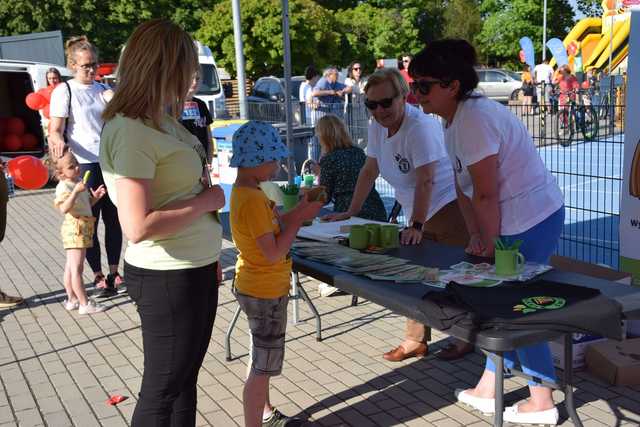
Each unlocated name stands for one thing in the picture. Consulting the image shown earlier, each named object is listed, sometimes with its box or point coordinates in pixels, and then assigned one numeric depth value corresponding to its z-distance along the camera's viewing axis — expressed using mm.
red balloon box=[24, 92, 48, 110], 8234
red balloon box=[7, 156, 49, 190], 4848
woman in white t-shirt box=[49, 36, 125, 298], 5684
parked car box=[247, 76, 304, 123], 13195
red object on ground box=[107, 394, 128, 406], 3955
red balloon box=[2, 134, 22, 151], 12766
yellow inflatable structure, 29156
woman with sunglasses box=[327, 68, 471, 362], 3828
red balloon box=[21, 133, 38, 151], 12930
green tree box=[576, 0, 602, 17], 51988
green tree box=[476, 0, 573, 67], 49562
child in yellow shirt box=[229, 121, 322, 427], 2941
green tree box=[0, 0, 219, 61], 31375
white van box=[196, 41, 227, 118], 14055
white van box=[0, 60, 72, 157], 12812
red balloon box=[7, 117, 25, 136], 13016
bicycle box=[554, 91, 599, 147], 6195
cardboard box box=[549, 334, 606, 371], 4047
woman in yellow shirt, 2307
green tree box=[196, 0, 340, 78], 29562
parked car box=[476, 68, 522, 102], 31312
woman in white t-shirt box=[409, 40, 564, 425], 3031
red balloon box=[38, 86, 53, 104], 8578
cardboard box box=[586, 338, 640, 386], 3848
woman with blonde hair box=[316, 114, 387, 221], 5172
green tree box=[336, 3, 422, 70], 37688
